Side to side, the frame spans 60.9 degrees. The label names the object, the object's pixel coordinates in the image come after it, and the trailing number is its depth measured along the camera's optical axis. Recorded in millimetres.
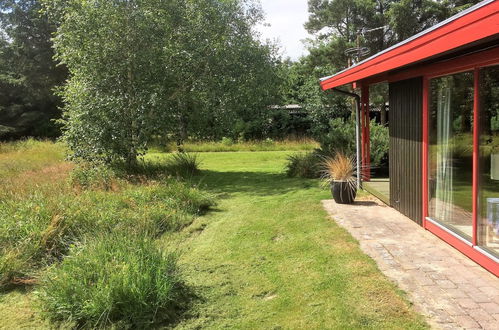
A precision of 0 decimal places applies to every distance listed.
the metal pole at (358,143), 8641
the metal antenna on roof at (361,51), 10742
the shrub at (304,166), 11219
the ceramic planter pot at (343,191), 7445
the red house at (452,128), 3885
